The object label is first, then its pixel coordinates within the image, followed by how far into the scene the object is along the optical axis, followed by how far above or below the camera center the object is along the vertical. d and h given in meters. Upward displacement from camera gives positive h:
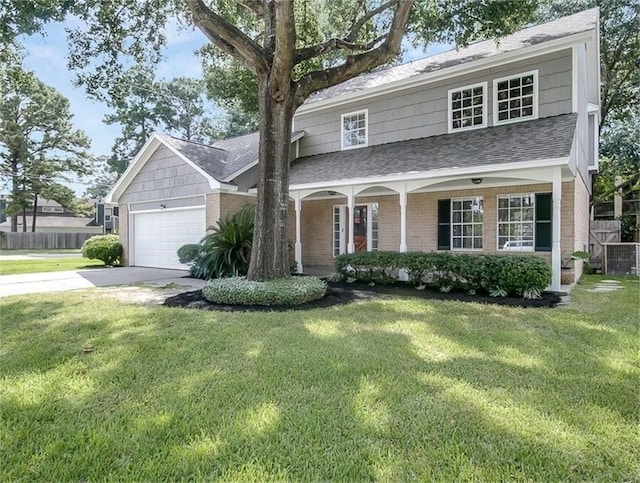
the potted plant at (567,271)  9.65 -0.75
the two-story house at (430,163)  9.76 +2.20
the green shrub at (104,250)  15.57 -0.44
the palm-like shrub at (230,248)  10.62 -0.24
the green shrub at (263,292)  7.39 -1.00
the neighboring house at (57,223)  42.12 +1.78
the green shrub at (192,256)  11.63 -0.52
